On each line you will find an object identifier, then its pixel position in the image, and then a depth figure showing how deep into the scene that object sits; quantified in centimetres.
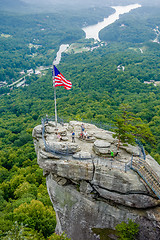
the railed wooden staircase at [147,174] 2003
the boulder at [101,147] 2312
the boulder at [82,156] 2277
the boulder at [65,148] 2350
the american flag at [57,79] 2689
